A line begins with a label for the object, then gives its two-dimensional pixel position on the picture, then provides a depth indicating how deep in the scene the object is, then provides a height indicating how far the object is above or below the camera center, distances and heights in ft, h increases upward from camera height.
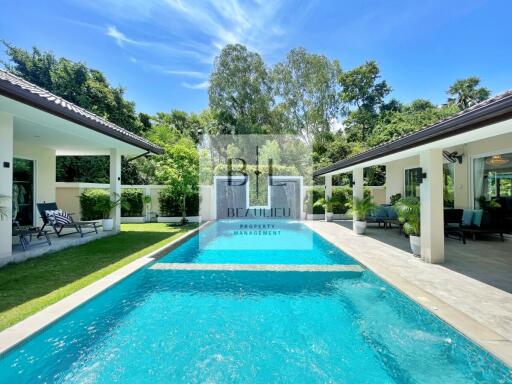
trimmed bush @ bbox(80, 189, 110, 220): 52.03 -0.91
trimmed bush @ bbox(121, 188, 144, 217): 59.52 -1.10
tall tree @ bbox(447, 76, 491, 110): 131.66 +48.54
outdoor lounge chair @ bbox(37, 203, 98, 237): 34.67 -3.33
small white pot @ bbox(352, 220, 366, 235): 42.16 -4.72
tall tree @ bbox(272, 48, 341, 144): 111.55 +41.85
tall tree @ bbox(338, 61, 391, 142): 109.70 +40.06
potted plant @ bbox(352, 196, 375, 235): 42.01 -2.32
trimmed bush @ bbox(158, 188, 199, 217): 60.80 -1.66
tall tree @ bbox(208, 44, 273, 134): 109.70 +41.53
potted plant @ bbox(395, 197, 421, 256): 27.48 -2.39
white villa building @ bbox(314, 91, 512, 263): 16.46 +3.89
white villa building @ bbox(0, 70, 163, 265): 21.44 +6.84
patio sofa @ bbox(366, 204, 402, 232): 48.73 -3.44
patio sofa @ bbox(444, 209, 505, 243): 34.99 -3.65
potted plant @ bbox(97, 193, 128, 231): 40.50 -1.43
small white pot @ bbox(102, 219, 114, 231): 41.50 -4.00
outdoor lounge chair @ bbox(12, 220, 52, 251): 26.96 -3.39
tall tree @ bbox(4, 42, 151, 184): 75.61 +31.20
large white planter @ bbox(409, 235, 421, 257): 27.20 -4.81
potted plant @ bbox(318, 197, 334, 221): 61.26 -2.26
